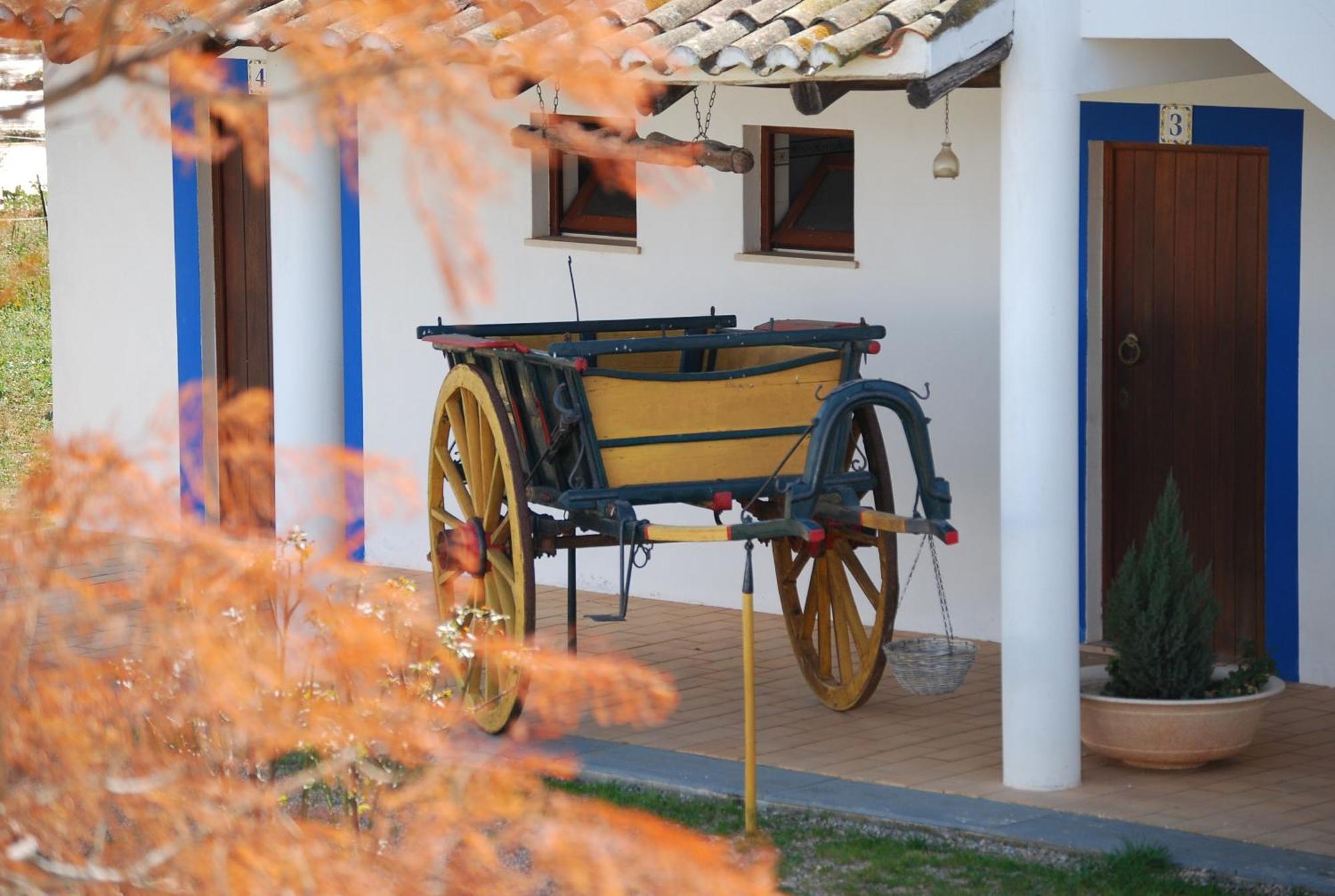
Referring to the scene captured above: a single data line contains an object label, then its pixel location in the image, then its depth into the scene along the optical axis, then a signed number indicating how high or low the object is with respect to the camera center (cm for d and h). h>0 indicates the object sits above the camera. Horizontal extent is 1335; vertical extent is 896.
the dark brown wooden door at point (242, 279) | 2195 -54
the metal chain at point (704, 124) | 1792 +28
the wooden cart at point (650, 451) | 1230 -92
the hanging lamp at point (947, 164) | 1528 +6
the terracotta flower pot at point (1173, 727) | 1248 -184
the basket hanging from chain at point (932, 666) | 1266 -164
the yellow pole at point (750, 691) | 1137 -155
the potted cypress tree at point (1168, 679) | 1252 -169
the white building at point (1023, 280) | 1204 -41
